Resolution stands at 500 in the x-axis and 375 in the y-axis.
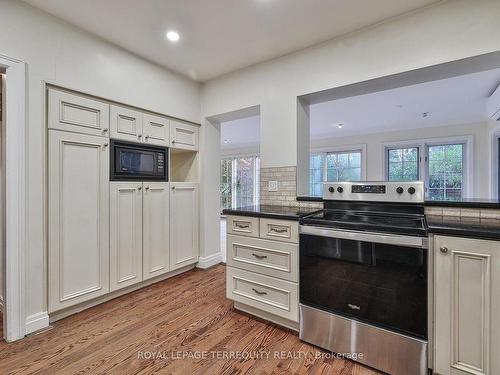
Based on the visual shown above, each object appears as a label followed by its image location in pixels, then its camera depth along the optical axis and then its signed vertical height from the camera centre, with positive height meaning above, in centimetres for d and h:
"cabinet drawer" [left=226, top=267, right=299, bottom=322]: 181 -81
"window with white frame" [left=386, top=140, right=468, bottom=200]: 463 +42
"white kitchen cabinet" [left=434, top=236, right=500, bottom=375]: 121 -59
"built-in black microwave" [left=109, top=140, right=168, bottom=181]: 233 +25
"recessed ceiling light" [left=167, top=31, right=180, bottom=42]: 214 +129
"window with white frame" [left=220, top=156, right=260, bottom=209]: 742 +18
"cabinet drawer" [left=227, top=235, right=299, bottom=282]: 181 -53
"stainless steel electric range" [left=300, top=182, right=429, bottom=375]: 138 -57
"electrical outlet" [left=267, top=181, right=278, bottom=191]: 253 +1
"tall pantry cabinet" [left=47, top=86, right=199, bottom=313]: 195 -20
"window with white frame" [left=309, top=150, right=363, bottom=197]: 567 +48
